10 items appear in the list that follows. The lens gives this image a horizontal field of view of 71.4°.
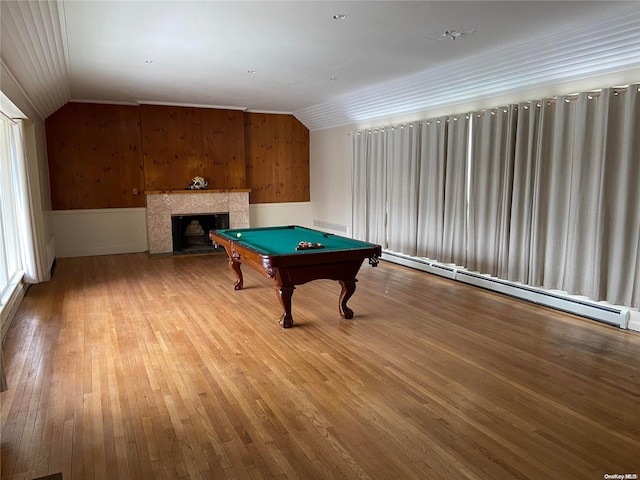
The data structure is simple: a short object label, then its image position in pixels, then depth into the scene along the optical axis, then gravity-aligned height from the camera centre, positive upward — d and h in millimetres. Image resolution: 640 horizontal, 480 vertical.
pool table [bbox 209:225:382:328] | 4184 -735
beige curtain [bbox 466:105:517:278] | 5426 -86
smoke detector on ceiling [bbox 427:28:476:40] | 4176 +1409
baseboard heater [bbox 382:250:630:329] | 4422 -1302
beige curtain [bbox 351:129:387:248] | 7887 -49
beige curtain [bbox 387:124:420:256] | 7051 -66
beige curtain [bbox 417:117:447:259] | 6508 -65
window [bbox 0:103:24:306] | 5520 -198
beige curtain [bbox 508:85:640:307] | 4191 -158
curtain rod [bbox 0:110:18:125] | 5260 +855
